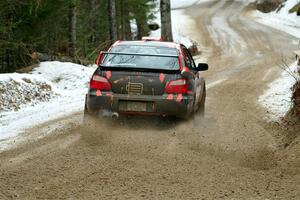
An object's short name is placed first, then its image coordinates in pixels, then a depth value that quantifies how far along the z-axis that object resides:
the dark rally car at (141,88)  17.64
